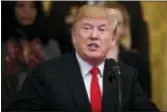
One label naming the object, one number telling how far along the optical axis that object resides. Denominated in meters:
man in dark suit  4.68
